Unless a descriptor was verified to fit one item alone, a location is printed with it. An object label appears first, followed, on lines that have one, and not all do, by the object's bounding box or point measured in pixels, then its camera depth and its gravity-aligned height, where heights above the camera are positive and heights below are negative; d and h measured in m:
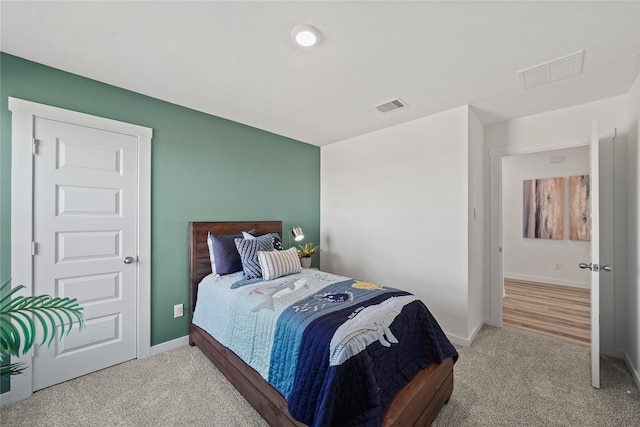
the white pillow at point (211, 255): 2.76 -0.43
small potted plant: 3.51 -0.54
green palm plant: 1.25 -0.63
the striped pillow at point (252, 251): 2.58 -0.37
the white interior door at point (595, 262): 2.03 -0.36
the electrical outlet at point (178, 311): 2.70 -0.99
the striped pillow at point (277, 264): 2.53 -0.49
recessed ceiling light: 1.62 +1.14
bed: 1.47 -1.15
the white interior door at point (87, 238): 2.03 -0.20
